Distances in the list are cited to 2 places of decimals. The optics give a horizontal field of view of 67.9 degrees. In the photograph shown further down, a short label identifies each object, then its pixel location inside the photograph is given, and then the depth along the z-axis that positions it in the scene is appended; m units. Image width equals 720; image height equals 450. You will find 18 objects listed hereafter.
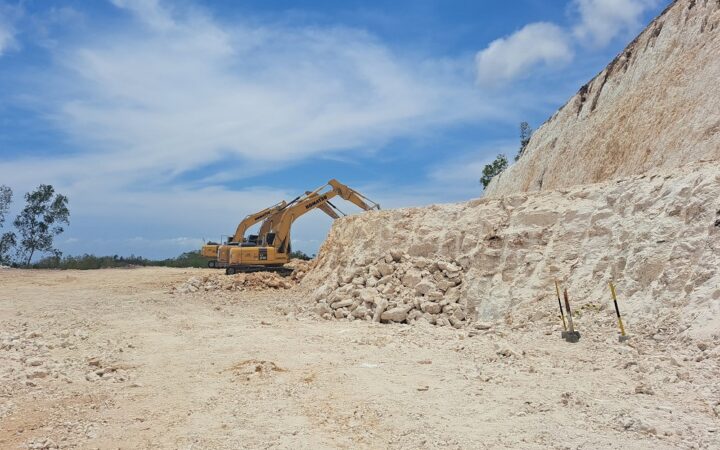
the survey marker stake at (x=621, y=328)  7.41
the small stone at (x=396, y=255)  12.87
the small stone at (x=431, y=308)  10.71
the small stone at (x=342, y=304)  11.94
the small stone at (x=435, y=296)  11.06
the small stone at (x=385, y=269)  12.62
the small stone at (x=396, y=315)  10.81
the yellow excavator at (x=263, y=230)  19.72
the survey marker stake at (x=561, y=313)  8.21
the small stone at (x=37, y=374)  6.54
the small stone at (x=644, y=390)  5.63
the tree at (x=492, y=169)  33.06
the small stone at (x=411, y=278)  11.68
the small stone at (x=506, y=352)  7.28
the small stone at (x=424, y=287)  11.29
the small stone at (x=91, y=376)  6.64
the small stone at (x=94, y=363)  7.36
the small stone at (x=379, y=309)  10.98
